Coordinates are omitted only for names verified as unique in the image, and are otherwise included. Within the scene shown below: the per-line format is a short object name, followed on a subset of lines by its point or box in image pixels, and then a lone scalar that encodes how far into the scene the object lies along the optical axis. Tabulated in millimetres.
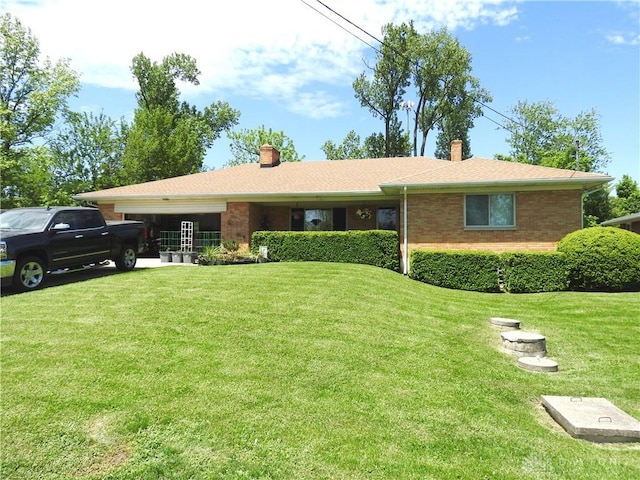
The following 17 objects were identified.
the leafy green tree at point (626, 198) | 35219
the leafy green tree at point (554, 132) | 44219
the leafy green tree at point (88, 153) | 36219
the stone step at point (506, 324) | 7320
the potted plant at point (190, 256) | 15062
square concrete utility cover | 3498
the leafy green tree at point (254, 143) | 44812
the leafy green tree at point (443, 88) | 35688
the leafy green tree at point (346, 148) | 45638
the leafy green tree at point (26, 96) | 29266
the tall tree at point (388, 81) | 36094
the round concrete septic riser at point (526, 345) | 5914
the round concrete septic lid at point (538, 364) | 5316
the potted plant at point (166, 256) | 15367
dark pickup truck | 8352
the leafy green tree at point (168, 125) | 32094
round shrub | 10664
